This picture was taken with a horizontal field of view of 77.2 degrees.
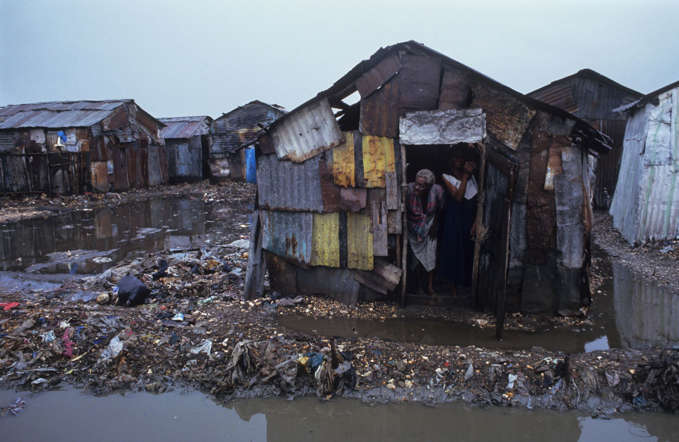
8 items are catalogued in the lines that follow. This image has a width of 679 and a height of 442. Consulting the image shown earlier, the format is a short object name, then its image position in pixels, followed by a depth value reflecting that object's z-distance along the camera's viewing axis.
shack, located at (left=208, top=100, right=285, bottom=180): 22.84
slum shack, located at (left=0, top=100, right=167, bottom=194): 17.70
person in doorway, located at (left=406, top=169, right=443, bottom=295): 5.84
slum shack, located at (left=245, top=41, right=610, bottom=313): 5.23
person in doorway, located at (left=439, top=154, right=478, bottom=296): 5.86
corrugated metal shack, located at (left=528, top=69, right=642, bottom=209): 12.88
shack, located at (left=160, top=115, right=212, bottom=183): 24.16
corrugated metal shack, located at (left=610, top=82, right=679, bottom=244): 8.30
